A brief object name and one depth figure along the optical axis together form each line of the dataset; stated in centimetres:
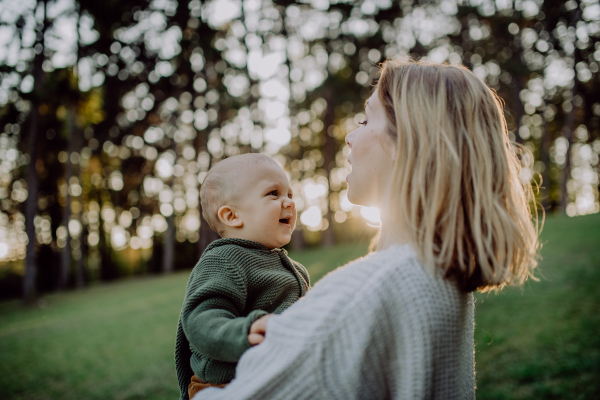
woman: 99
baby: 124
